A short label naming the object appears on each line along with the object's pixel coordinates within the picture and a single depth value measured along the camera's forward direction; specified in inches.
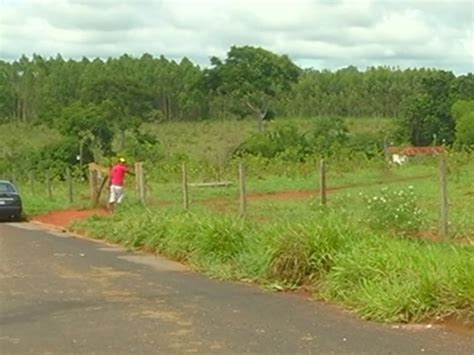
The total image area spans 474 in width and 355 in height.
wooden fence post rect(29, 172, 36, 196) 1458.5
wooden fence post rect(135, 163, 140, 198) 889.8
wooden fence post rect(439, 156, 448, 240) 472.4
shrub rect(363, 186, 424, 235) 508.7
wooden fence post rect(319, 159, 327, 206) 585.4
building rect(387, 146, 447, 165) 1958.9
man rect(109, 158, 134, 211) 925.8
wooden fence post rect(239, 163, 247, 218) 618.8
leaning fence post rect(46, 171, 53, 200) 1315.2
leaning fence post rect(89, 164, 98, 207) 1088.7
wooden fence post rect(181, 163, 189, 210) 724.0
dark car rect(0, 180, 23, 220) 1099.3
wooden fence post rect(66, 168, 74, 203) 1201.4
